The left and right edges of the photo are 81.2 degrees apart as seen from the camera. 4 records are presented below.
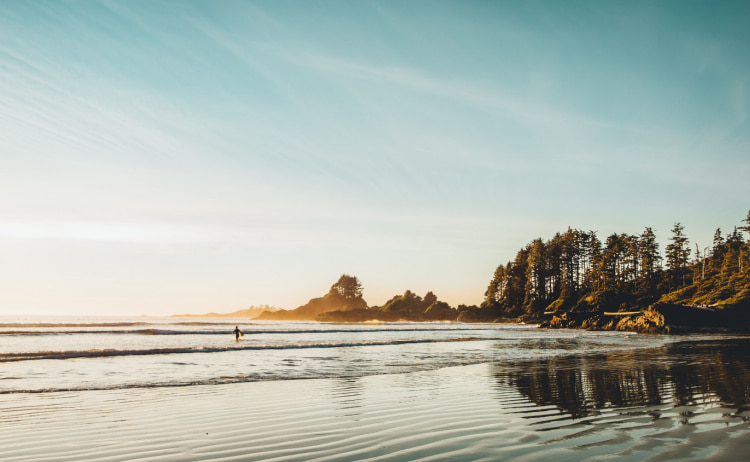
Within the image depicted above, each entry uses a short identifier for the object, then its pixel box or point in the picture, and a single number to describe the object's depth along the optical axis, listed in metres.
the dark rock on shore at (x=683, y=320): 53.03
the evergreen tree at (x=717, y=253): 84.79
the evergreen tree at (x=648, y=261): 92.44
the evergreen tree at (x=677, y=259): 93.44
